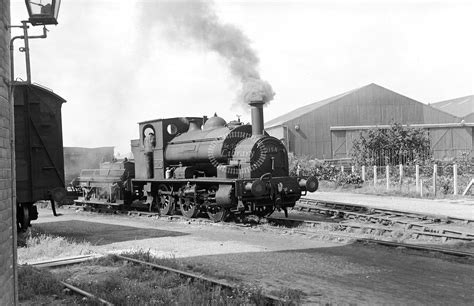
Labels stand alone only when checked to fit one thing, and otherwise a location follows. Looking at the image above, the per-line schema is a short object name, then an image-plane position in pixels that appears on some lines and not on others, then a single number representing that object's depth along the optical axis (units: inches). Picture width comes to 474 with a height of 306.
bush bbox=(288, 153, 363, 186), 1011.9
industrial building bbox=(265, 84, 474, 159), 1489.9
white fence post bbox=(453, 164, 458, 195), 775.1
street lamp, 188.4
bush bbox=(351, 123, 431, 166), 1194.0
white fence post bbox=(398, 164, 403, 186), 913.5
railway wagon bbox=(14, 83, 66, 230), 399.5
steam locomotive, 486.6
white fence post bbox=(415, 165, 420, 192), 828.2
